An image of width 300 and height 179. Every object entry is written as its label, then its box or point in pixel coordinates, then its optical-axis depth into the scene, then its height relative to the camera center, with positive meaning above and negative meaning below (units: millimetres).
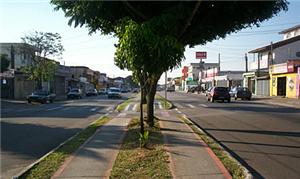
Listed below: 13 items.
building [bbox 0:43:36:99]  33764 +1553
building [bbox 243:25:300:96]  36139 +3796
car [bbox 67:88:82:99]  36965 -1134
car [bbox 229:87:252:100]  30925 -887
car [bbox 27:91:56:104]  27025 -1139
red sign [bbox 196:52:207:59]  64671 +7643
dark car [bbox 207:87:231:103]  26588 -775
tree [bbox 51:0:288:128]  6445 +2047
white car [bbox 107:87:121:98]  38273 -1020
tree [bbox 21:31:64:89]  34349 +4262
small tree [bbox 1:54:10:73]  36139 +3117
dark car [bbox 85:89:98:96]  48185 -1277
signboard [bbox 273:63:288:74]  31957 +2287
